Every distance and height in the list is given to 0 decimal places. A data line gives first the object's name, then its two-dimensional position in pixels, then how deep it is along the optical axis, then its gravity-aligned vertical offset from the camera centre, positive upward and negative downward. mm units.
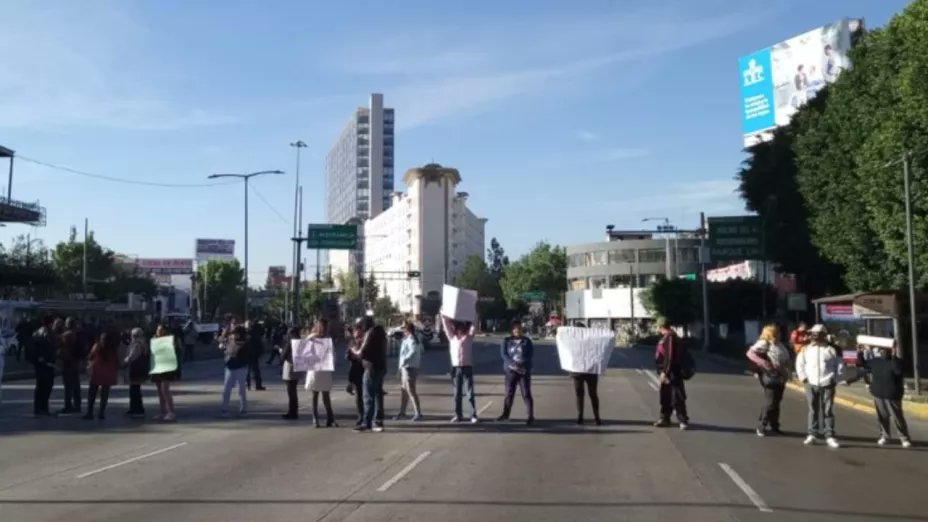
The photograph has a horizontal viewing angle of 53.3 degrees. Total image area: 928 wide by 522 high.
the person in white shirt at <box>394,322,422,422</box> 16609 -805
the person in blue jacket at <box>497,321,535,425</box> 16641 -840
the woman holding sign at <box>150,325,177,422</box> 17312 -985
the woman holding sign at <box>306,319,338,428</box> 16234 -1191
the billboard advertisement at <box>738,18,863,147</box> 68188 +18613
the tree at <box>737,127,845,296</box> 43156 +4738
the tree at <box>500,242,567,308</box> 132750 +5886
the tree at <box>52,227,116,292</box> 89688 +5899
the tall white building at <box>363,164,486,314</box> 134875 +12679
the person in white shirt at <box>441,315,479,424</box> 16609 -818
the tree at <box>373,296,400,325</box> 117125 +1115
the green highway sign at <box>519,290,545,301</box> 114875 +2461
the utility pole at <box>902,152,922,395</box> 23328 +1726
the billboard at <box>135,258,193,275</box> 157125 +9580
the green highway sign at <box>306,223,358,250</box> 55469 +4896
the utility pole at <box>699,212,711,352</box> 53750 +1489
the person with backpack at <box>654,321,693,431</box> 15820 -973
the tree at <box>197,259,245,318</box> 132250 +4800
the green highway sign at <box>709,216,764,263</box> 44344 +3610
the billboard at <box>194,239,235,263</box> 155875 +12153
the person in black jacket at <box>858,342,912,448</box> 14604 -1242
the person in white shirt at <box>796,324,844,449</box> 14414 -1013
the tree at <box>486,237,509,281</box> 167750 +10964
